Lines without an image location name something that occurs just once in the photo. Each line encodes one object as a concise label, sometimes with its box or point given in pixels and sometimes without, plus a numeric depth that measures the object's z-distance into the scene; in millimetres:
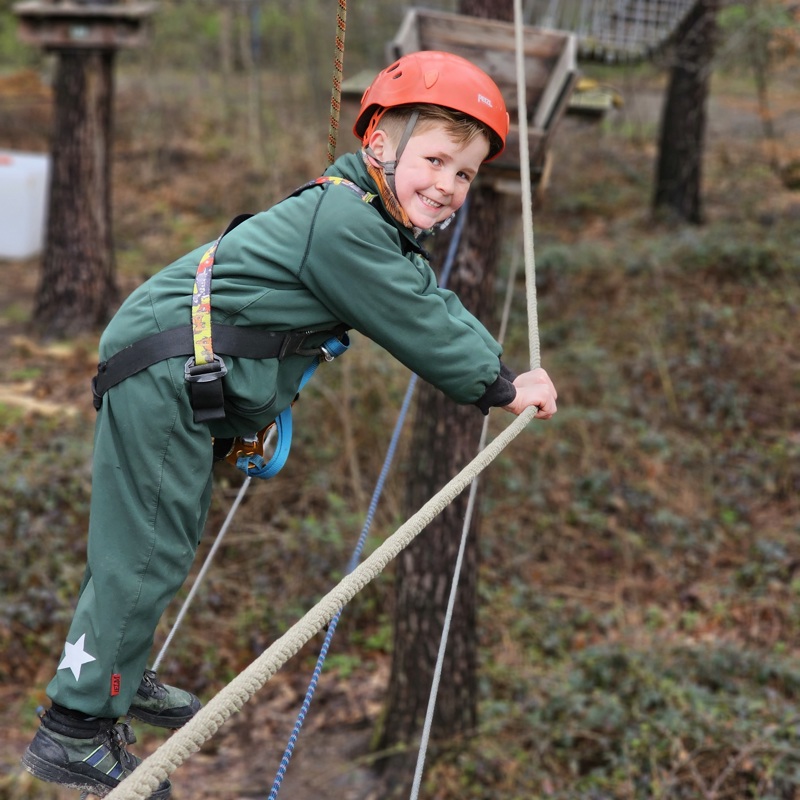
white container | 10227
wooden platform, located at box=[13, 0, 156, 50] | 8047
